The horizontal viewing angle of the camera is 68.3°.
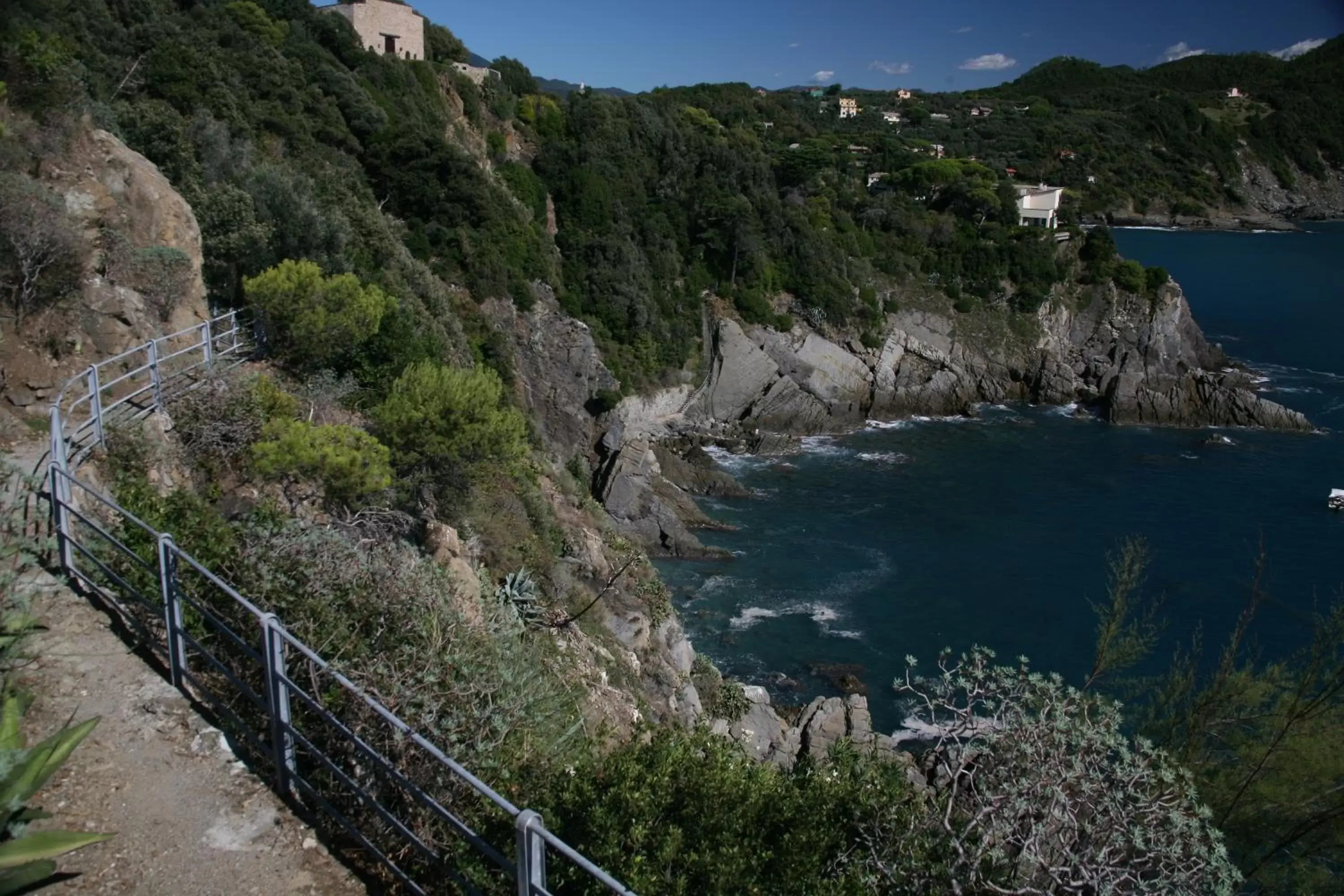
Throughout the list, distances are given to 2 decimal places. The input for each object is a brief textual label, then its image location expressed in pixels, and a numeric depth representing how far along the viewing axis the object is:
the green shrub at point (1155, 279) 54.97
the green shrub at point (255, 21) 39.62
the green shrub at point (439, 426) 15.28
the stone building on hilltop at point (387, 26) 48.88
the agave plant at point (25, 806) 4.14
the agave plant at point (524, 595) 14.80
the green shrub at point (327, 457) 11.92
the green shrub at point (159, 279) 15.34
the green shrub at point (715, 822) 5.12
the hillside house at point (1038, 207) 64.19
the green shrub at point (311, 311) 15.87
